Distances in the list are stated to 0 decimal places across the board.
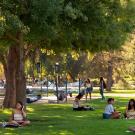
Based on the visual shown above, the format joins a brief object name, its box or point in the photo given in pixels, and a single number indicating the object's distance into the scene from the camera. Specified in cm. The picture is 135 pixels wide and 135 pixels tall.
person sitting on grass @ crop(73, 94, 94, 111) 2807
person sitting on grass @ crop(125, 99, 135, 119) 2152
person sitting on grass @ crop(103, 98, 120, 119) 2181
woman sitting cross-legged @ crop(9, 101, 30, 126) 1892
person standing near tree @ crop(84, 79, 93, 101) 4012
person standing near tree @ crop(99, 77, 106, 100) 4074
